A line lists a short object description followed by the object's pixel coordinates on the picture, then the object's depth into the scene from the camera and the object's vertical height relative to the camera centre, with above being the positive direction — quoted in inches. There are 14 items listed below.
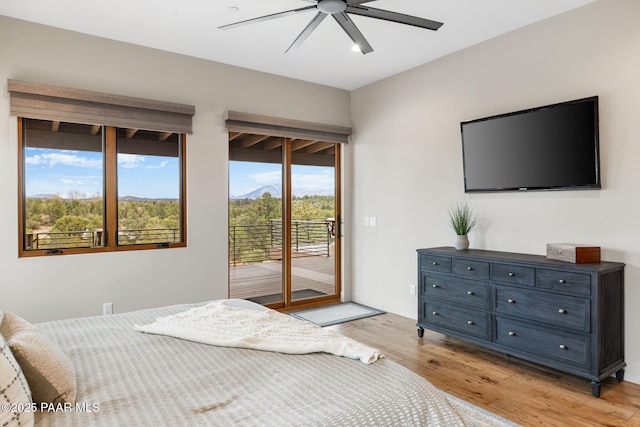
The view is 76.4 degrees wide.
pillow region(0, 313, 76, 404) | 52.5 -20.1
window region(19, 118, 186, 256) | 136.3 +11.2
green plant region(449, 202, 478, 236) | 147.5 -0.8
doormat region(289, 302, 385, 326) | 175.6 -44.1
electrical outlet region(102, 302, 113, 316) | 144.6 -31.7
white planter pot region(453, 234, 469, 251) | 146.0 -9.6
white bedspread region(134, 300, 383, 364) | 68.8 -21.8
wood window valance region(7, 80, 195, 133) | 130.6 +38.9
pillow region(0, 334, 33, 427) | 43.8 -19.8
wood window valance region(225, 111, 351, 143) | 172.4 +41.3
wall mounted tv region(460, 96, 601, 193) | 119.4 +21.5
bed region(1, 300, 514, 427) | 48.9 -23.6
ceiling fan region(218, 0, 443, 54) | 101.3 +52.4
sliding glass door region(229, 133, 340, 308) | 180.2 -1.1
